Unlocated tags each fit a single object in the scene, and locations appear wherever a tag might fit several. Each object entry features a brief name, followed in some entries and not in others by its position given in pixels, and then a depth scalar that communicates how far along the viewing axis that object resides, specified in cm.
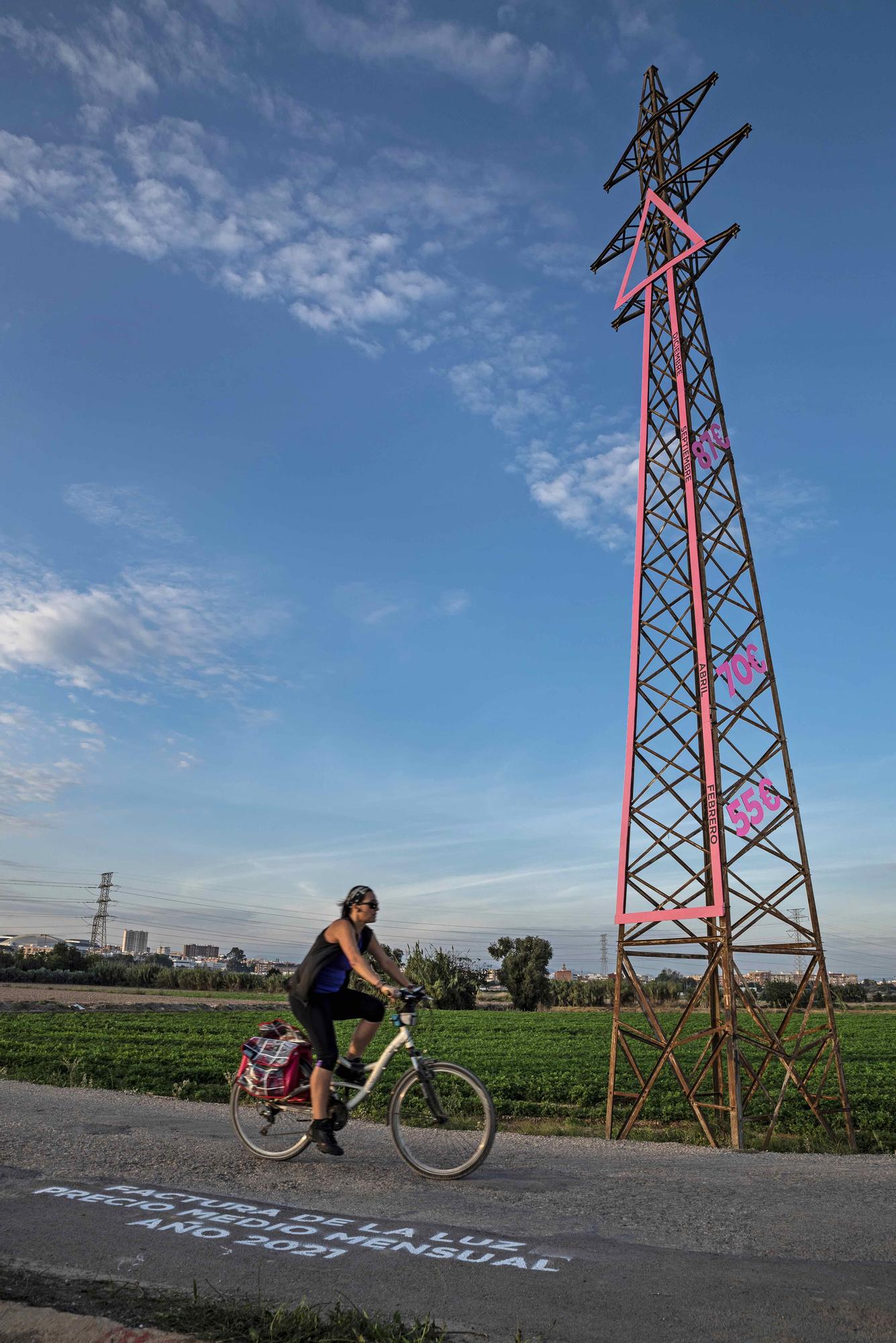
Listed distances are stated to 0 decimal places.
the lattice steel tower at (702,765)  990
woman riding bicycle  637
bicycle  608
